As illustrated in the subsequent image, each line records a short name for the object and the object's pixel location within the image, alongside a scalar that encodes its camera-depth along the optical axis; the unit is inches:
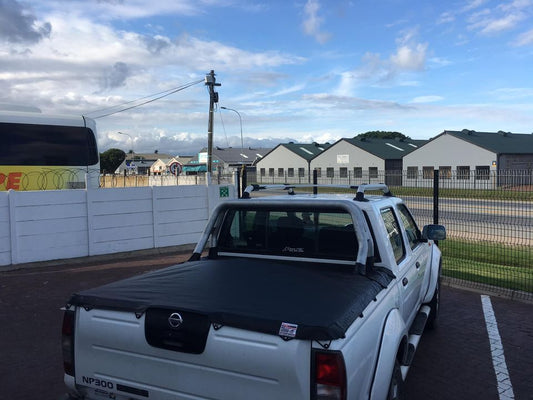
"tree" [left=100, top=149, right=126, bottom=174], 3882.9
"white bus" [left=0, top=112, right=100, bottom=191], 542.9
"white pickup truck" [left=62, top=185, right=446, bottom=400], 93.7
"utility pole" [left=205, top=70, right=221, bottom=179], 1003.9
